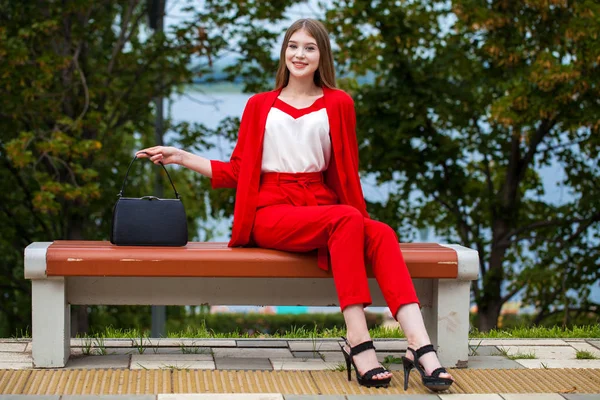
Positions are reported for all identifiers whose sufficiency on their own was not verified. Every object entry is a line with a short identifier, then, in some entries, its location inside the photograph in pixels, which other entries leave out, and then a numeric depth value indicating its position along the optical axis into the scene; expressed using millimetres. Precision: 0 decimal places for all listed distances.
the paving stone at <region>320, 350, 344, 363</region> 4686
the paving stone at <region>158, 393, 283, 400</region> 3812
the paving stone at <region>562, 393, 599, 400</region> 3941
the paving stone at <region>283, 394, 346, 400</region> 3844
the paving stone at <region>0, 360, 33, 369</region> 4434
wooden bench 4348
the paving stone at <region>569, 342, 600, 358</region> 5003
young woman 4207
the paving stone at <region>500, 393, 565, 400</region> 3922
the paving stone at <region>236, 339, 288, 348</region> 5062
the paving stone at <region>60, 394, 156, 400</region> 3807
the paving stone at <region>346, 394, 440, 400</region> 3891
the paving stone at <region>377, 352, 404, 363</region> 4715
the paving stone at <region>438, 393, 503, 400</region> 3943
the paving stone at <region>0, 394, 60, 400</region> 3797
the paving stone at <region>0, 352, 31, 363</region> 4578
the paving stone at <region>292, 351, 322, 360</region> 4766
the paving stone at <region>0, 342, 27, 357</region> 4820
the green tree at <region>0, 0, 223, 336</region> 10030
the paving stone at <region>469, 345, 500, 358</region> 4926
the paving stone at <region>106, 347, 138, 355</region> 4770
